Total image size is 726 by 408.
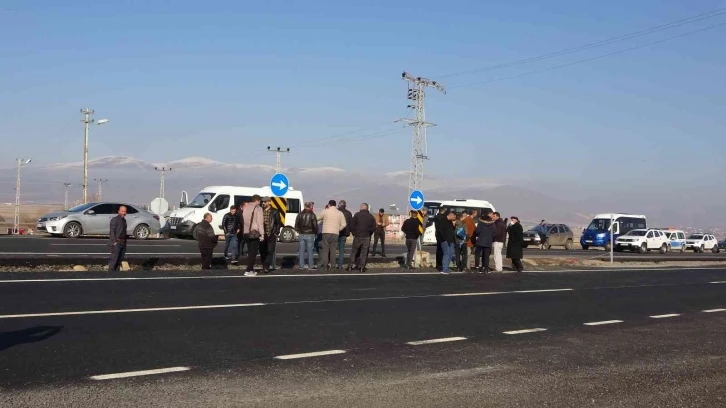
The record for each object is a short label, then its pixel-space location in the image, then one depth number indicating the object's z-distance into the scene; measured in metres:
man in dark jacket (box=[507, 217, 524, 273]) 25.14
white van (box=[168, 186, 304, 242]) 36.31
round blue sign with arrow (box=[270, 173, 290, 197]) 22.09
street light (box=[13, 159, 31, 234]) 49.32
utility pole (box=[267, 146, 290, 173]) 80.19
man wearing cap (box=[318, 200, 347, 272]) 21.77
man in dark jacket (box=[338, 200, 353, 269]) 22.86
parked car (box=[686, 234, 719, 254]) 64.62
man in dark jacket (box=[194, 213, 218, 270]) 20.00
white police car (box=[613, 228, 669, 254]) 52.47
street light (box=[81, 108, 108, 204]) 57.57
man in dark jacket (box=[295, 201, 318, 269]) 21.19
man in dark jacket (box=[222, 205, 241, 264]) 22.47
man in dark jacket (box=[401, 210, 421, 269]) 23.70
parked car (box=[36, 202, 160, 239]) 32.75
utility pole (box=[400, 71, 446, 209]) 60.97
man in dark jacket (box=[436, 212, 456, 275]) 23.44
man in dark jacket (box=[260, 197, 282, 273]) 19.47
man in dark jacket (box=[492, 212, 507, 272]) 24.50
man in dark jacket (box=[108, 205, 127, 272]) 18.56
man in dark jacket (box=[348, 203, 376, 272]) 22.03
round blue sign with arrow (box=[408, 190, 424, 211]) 29.38
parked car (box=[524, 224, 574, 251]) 50.28
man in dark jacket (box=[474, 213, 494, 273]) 24.08
